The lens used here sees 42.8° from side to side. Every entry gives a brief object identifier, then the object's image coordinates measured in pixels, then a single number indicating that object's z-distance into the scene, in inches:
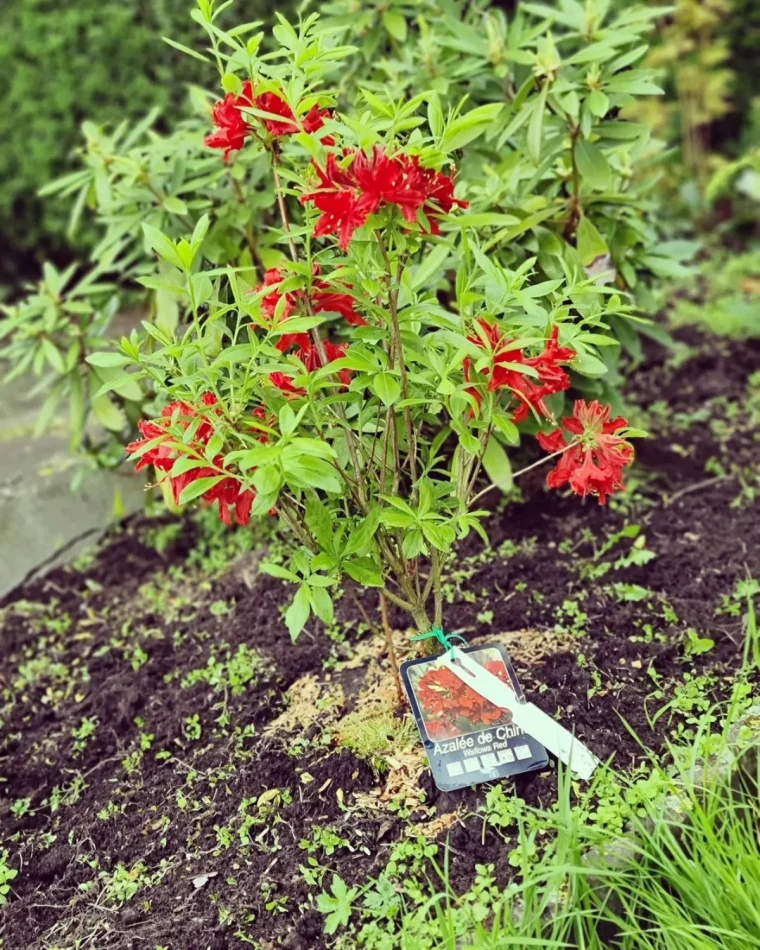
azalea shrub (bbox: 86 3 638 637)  58.9
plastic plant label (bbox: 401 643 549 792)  72.4
